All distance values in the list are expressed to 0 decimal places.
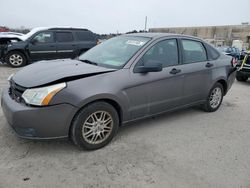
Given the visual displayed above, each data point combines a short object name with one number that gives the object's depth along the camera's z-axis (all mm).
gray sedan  2281
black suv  7563
